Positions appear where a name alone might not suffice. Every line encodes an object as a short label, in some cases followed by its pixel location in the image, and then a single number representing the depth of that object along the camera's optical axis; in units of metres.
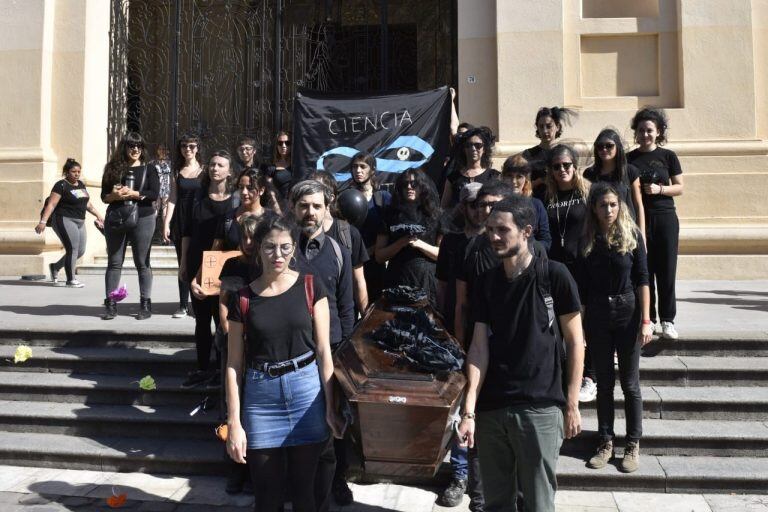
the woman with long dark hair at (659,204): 6.07
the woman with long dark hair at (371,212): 5.49
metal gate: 12.25
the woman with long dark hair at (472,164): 5.75
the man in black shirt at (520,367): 3.37
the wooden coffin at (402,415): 3.29
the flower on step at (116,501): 4.61
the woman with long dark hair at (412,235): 5.03
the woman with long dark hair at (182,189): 6.95
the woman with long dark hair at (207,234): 5.67
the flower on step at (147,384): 5.79
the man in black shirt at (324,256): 4.32
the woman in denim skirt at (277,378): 3.56
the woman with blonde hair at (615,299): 4.72
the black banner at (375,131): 9.08
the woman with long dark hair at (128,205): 7.39
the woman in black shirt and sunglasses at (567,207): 5.22
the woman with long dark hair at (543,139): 6.09
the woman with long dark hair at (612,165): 5.46
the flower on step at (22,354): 6.26
